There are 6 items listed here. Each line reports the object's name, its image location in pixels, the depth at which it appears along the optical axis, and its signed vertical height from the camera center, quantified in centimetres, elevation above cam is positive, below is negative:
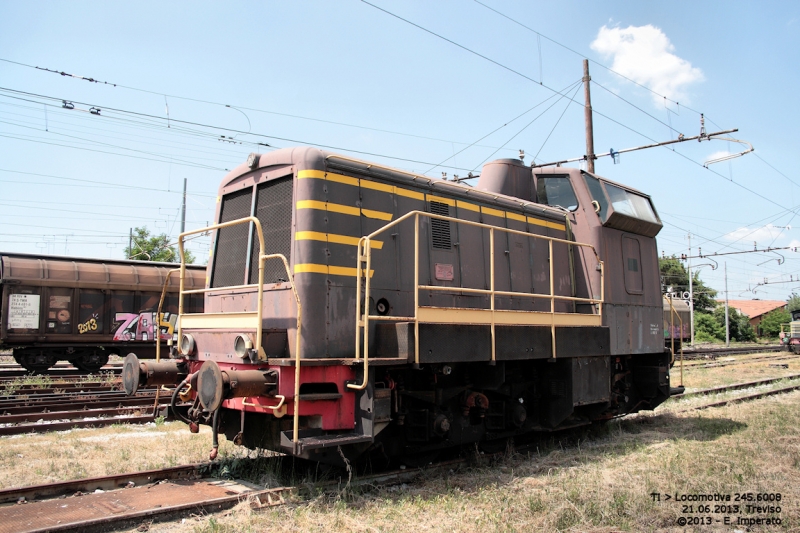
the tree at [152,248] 3734 +591
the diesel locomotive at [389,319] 534 +19
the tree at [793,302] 6906 +393
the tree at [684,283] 5541 +504
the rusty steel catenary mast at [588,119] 1667 +622
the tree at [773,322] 5969 +135
